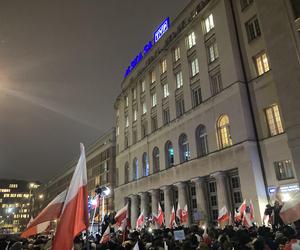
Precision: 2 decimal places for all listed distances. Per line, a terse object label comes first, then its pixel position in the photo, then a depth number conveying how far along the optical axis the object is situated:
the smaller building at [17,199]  153.79
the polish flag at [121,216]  13.54
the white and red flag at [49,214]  7.67
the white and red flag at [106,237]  11.23
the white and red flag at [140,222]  18.97
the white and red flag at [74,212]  5.47
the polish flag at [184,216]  18.86
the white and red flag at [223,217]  17.11
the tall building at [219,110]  20.61
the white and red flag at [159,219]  18.77
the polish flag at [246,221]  16.11
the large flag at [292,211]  8.32
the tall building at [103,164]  61.96
